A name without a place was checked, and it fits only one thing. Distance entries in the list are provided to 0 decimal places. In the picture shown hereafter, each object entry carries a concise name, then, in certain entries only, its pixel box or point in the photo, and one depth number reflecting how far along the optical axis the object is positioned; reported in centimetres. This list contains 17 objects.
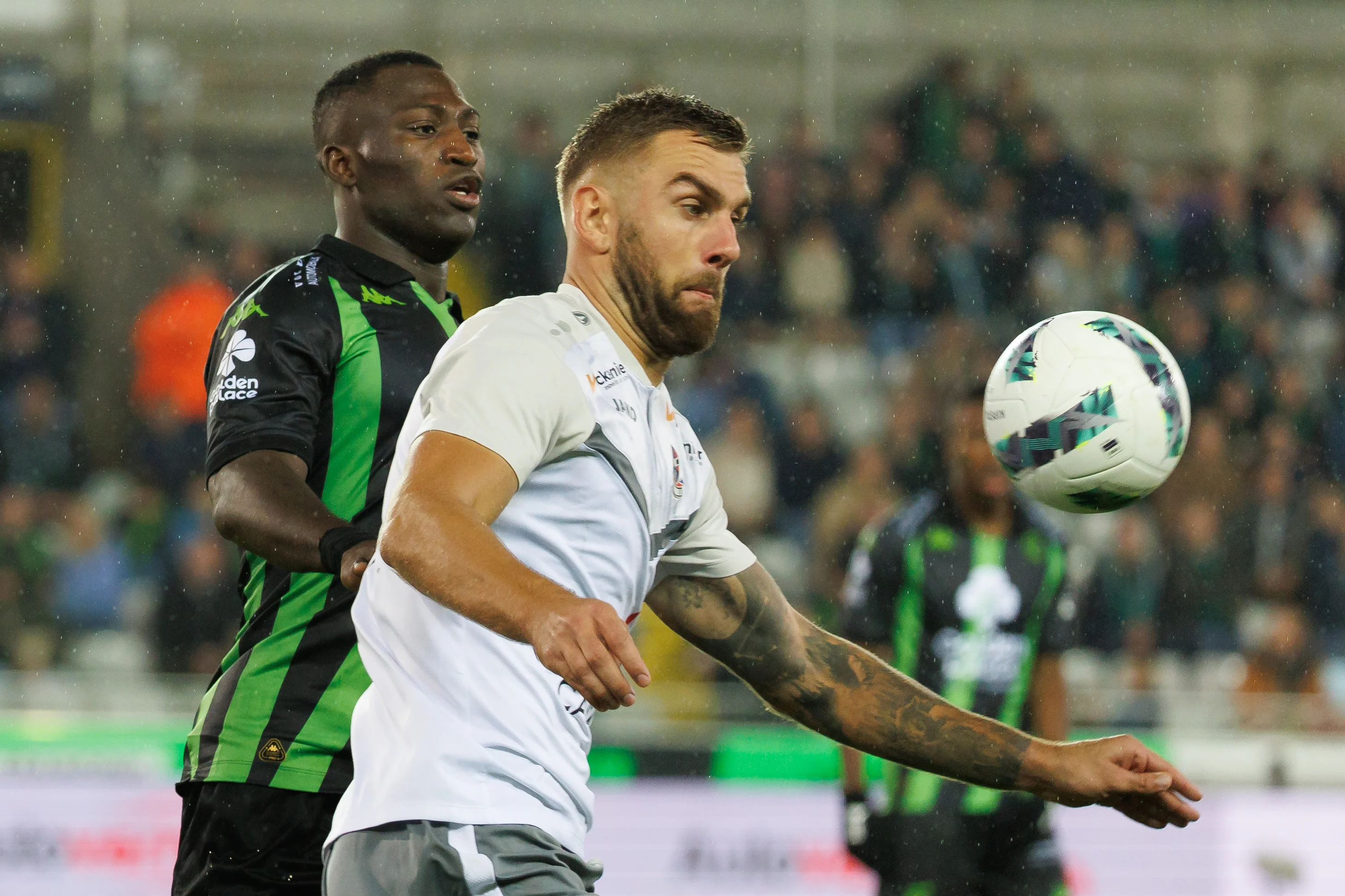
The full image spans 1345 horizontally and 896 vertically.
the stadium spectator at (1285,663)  1681
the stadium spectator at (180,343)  1887
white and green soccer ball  728
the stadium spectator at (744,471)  1891
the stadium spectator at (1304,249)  2231
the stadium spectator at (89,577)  1733
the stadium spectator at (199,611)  1620
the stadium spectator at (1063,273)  2155
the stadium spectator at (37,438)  1900
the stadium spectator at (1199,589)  1812
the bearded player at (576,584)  437
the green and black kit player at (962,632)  1068
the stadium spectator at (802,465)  1911
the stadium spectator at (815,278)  2162
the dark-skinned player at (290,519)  589
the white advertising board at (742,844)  1295
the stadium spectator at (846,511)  1805
